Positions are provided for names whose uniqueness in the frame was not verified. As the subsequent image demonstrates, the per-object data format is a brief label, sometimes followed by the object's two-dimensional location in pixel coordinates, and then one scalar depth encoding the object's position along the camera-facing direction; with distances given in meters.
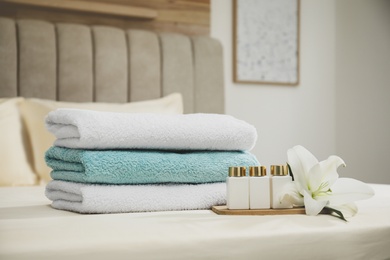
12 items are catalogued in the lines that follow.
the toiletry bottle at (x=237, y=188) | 1.15
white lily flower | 1.17
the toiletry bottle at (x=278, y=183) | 1.18
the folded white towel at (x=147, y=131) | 1.19
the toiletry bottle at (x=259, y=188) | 1.17
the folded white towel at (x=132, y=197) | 1.15
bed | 0.90
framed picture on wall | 3.34
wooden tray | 1.15
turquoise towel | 1.16
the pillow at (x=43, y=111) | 2.27
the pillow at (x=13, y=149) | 2.19
